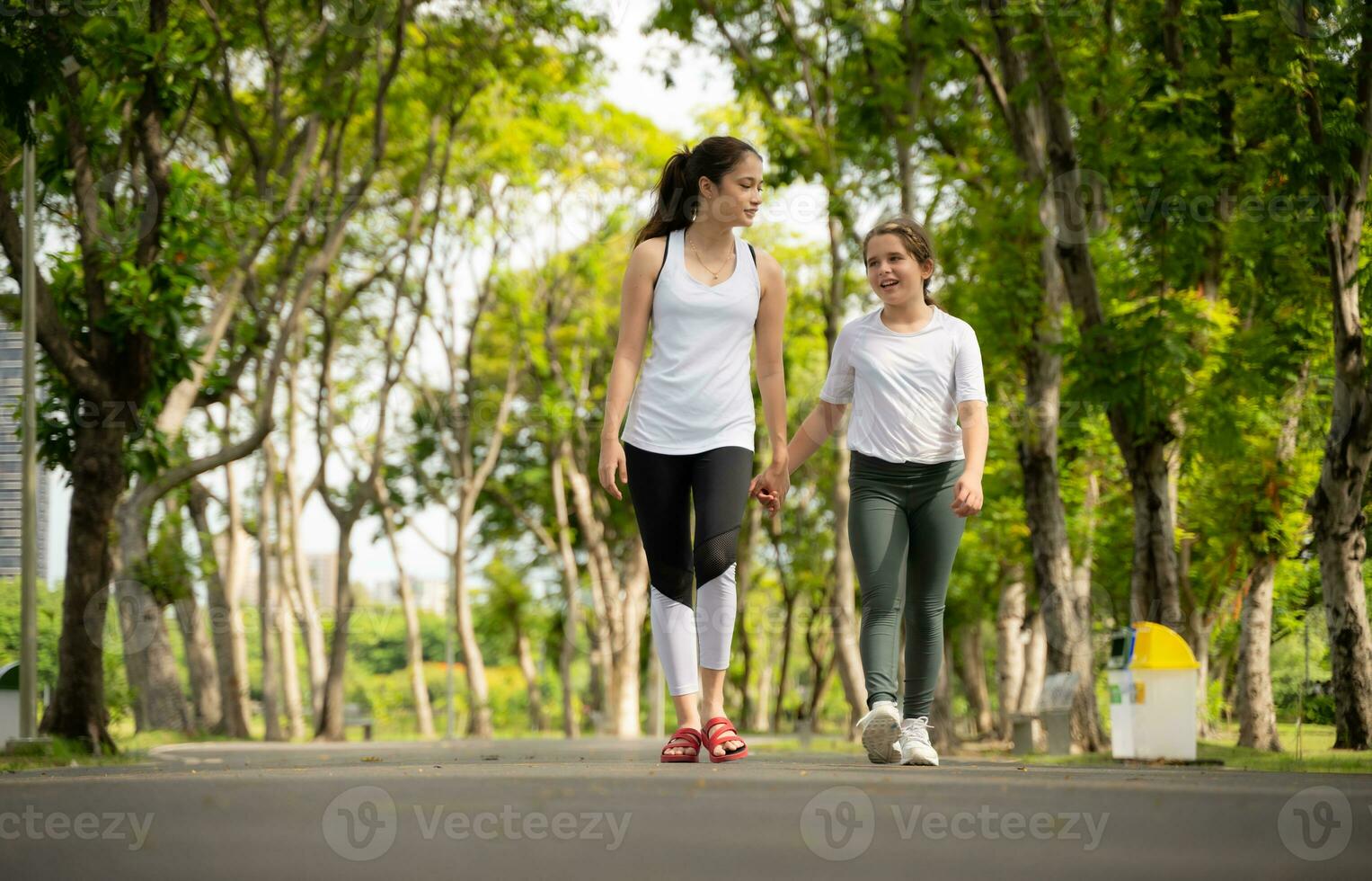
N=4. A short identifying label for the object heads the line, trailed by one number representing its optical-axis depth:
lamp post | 13.35
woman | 5.91
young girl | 6.26
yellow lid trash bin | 9.74
